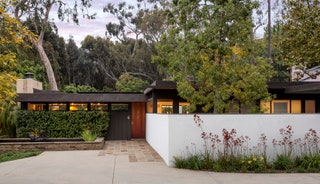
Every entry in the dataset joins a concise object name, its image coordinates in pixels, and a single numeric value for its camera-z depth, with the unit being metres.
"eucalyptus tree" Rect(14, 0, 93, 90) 22.52
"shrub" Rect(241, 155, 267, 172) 6.66
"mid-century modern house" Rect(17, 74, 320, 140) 12.05
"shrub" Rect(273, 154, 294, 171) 6.84
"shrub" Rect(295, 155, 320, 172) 6.71
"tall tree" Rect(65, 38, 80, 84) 30.79
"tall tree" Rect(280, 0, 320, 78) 8.83
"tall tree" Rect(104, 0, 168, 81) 27.46
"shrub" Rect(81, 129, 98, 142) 11.21
